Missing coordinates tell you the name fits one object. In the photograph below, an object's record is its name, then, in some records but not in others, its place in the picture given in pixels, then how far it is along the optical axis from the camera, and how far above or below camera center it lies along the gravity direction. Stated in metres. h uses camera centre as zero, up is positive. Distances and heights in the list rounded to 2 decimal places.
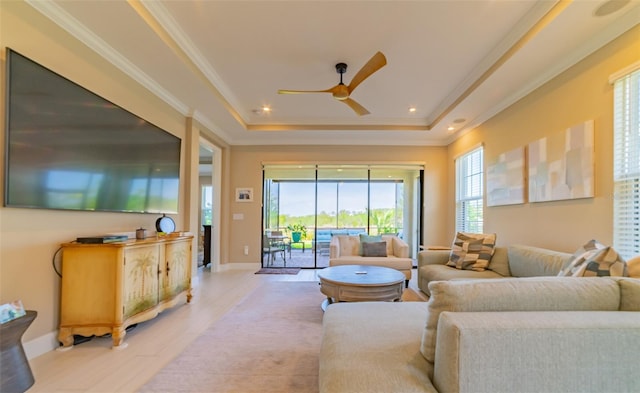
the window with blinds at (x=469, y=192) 4.72 +0.22
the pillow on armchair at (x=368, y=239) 4.96 -0.66
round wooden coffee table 2.97 -0.91
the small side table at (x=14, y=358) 1.68 -1.01
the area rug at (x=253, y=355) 1.86 -1.24
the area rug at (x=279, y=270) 5.57 -1.43
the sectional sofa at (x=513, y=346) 1.02 -0.53
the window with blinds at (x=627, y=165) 2.18 +0.33
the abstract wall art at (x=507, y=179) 3.51 +0.35
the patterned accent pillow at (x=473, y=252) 3.45 -0.61
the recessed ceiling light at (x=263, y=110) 4.70 +1.56
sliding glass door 6.27 -0.10
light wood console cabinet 2.35 -0.80
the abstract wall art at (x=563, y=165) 2.55 +0.41
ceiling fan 2.64 +1.30
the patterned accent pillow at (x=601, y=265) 1.68 -0.37
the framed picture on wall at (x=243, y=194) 6.07 +0.13
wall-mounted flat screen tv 1.95 +0.42
